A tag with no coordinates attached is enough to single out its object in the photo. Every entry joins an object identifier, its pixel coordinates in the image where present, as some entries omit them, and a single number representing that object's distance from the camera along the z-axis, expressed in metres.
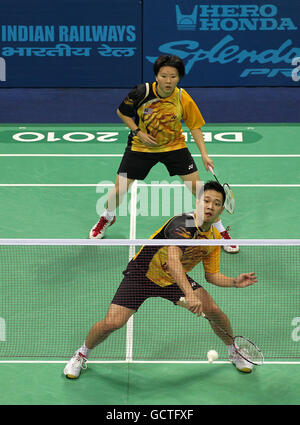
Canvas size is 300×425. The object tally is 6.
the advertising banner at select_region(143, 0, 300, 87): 24.03
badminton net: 12.87
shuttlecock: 11.98
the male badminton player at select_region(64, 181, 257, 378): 11.36
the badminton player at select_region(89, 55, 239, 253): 14.23
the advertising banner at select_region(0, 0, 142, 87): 24.09
